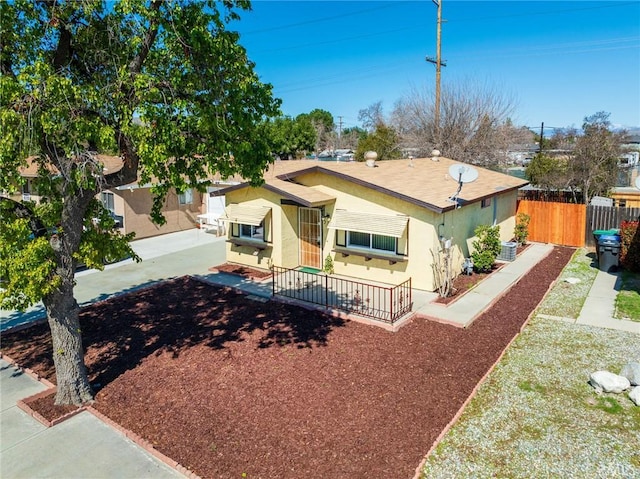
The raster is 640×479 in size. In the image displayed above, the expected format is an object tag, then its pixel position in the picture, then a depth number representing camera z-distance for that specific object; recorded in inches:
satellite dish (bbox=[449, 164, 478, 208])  513.3
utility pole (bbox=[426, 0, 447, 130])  991.0
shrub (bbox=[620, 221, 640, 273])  578.9
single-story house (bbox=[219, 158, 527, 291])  517.7
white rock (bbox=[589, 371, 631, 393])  308.2
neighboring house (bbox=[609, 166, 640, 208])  959.0
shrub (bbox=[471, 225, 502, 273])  585.9
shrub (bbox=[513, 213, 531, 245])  753.6
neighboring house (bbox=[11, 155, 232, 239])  831.7
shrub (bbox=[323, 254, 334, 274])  583.2
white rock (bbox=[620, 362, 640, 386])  311.6
